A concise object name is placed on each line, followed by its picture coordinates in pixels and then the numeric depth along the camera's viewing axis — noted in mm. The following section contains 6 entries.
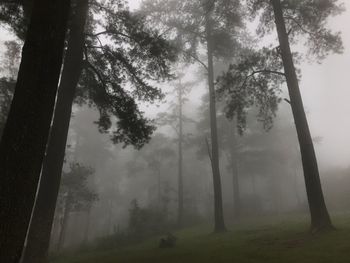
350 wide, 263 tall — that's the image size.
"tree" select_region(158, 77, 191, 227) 30797
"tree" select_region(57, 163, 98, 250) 21719
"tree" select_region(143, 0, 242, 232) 18297
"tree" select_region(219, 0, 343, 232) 11102
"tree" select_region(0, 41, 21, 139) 13586
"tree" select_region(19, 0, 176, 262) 9852
